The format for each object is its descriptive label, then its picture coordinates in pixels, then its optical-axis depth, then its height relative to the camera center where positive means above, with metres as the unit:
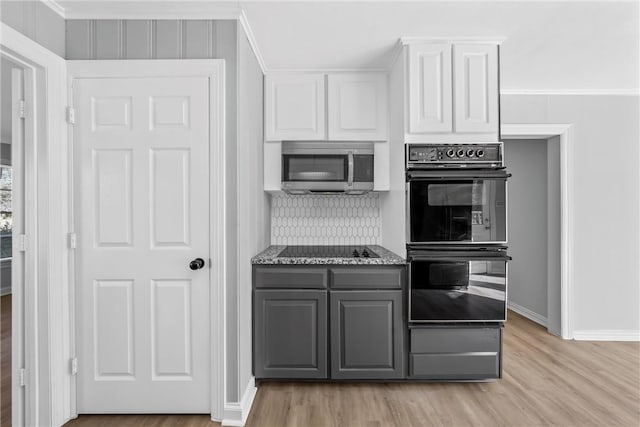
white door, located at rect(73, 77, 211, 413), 2.20 -0.19
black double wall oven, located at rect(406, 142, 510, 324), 2.49 -0.22
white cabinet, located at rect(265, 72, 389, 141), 3.01 +0.87
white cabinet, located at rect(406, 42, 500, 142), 2.53 +0.86
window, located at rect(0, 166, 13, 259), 5.73 +0.05
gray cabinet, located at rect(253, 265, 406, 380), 2.56 -0.80
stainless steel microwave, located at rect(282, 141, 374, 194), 2.94 +0.36
